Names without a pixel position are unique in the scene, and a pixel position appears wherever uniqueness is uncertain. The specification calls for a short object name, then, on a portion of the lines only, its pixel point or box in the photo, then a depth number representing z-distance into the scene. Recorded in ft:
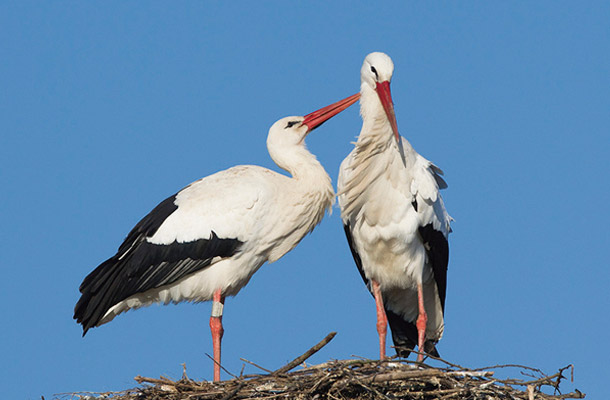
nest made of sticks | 50.67
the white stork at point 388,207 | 58.29
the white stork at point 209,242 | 60.70
